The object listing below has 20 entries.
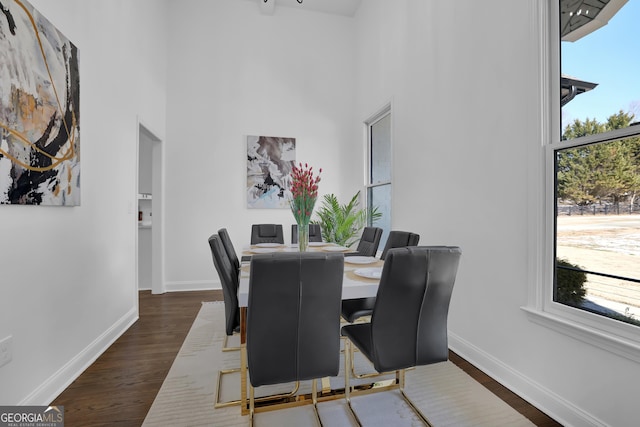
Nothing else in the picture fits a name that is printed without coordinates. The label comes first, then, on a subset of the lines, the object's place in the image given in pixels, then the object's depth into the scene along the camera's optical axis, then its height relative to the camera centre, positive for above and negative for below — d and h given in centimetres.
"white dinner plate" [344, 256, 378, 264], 220 -34
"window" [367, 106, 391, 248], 407 +62
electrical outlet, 150 -68
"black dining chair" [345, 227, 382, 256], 291 -29
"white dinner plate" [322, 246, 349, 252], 279 -33
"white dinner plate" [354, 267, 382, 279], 170 -34
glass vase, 241 -18
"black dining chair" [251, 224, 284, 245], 373 -26
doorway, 427 -3
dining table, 152 -36
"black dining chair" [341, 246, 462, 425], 137 -44
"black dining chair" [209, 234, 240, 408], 176 -46
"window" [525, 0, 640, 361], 149 +17
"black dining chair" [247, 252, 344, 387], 127 -44
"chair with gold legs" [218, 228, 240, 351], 231 -33
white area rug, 165 -111
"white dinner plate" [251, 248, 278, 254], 268 -33
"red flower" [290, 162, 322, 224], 229 +14
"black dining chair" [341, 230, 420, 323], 212 -66
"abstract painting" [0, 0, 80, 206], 154 +58
